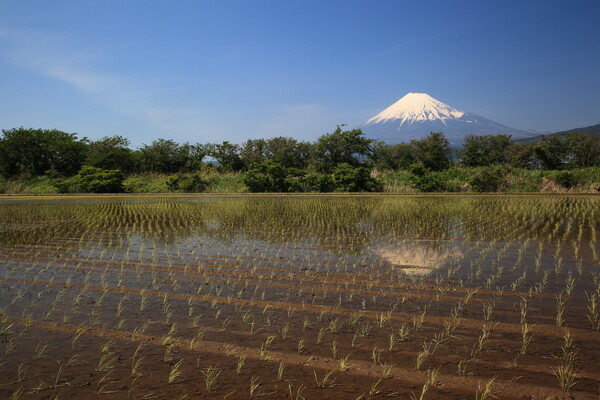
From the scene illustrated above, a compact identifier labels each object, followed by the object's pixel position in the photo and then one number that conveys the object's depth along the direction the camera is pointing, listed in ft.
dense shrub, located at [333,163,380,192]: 98.84
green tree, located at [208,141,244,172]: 132.98
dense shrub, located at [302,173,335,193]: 103.19
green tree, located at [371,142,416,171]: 122.93
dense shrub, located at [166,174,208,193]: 111.65
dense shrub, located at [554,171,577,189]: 93.50
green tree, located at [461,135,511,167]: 119.85
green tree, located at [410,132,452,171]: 114.83
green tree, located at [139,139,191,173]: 133.28
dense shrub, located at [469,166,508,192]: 95.20
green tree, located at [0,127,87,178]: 134.51
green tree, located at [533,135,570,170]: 111.86
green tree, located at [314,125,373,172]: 124.36
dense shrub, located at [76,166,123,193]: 111.14
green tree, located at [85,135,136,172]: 128.98
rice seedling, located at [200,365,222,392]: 9.50
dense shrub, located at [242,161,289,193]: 104.42
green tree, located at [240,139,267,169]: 133.49
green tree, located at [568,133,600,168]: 108.88
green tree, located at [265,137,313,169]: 131.54
